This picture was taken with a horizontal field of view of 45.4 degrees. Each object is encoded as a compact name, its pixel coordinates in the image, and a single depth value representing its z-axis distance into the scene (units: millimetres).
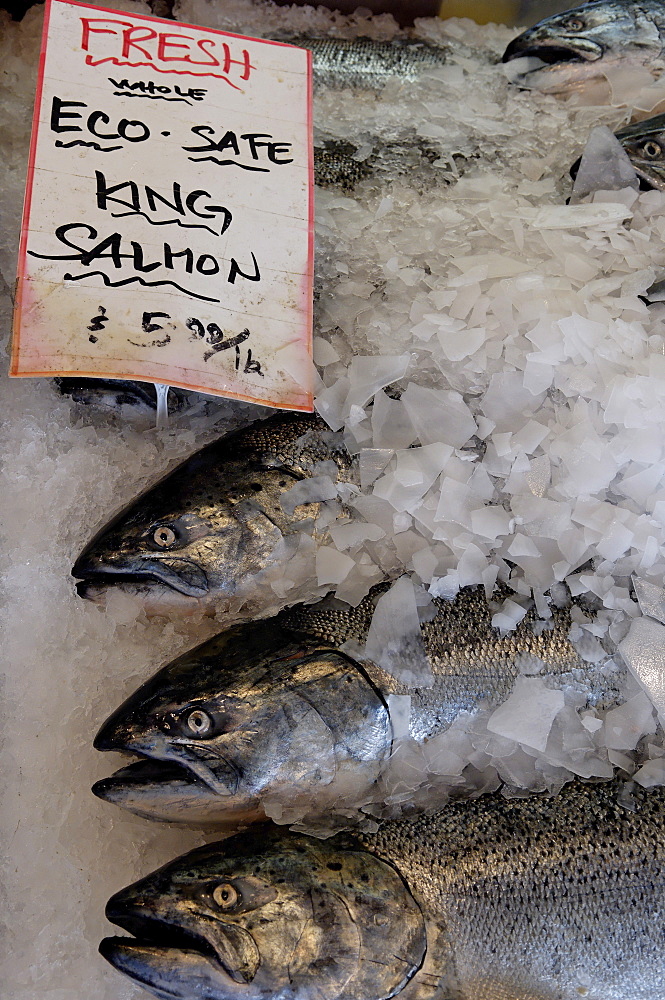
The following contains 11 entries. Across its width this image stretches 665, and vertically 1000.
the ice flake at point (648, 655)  1220
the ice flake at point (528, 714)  1188
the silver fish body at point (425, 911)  995
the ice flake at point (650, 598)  1276
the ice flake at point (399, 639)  1241
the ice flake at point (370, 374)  1428
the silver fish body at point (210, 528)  1319
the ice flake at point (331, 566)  1297
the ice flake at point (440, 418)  1403
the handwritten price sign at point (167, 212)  1292
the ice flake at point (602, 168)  1754
